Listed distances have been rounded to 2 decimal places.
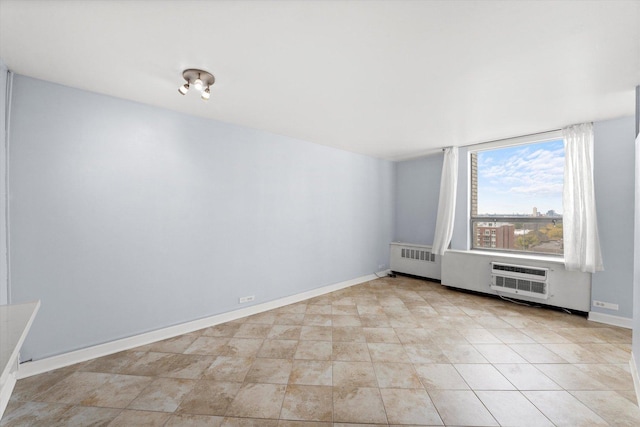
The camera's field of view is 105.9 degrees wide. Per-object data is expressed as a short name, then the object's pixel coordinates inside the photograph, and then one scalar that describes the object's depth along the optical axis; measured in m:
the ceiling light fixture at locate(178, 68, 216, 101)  2.00
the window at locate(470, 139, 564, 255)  3.62
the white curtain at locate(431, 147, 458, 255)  4.38
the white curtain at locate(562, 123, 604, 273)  3.03
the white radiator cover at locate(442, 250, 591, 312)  3.19
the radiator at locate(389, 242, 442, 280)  4.86
